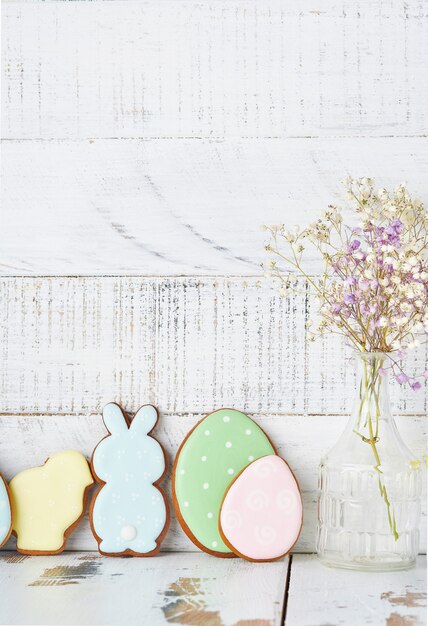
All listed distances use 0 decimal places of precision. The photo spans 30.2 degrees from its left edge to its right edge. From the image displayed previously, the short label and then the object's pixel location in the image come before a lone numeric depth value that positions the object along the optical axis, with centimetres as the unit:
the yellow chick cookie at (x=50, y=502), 118
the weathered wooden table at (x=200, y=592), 90
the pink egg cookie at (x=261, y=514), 111
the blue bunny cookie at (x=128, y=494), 116
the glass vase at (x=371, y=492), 109
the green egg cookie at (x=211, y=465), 115
